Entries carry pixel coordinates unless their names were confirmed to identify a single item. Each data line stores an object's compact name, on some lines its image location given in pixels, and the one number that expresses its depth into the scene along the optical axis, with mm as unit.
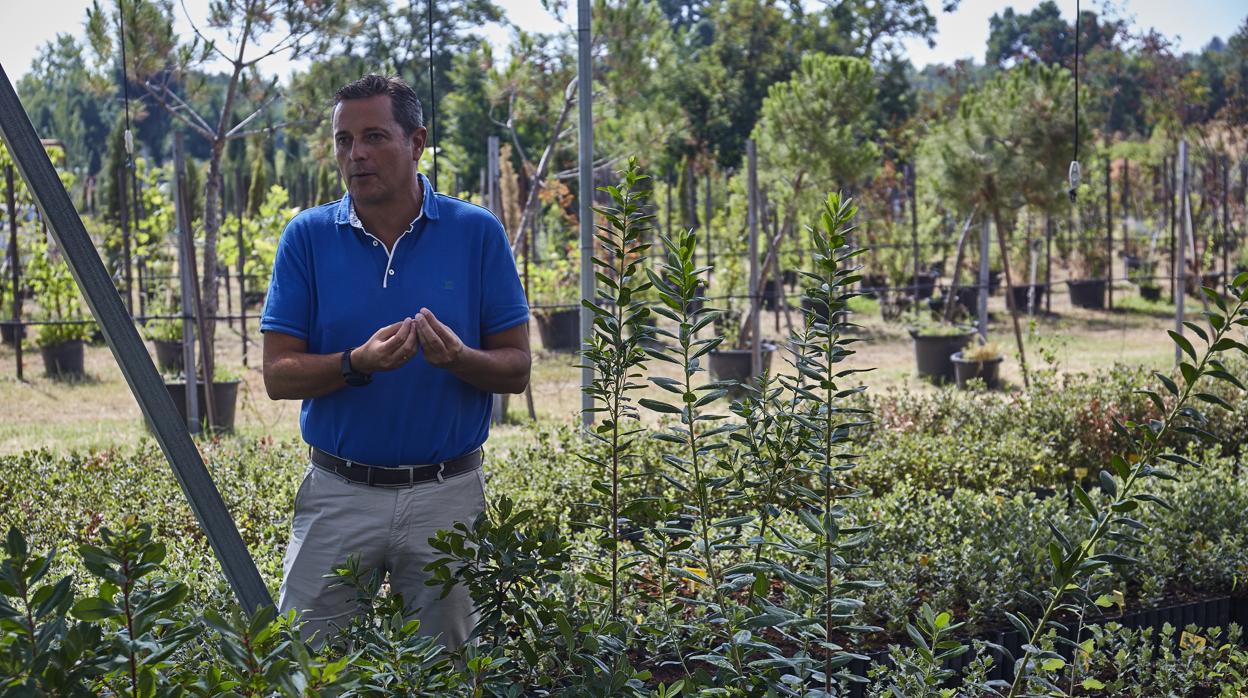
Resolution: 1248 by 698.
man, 2254
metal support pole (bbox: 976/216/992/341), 9914
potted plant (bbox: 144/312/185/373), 8930
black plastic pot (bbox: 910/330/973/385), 9766
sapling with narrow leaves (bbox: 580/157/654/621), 1727
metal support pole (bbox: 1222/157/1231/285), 12517
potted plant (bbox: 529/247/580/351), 11055
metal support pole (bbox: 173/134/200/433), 6371
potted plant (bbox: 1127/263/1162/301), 14305
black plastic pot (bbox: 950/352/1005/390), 9078
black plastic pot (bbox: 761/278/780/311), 14145
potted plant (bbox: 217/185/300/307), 10289
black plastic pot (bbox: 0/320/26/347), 11068
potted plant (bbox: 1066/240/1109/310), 13977
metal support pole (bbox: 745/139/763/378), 7458
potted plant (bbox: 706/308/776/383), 9102
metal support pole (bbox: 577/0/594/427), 4750
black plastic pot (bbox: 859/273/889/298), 14062
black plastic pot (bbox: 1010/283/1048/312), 14021
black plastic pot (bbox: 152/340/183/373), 8930
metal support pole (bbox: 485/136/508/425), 7777
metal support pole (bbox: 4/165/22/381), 8973
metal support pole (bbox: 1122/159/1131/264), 13688
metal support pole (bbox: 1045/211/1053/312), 11534
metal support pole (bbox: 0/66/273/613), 1626
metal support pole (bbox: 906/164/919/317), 11547
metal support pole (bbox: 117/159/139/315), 8492
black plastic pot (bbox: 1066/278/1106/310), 13977
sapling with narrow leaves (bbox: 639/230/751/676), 1629
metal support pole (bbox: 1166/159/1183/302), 12988
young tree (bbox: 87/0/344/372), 7121
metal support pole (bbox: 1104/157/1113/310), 12791
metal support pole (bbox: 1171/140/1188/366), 8320
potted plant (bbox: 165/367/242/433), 7242
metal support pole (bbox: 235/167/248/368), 9594
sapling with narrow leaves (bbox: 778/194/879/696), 1601
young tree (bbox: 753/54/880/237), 10383
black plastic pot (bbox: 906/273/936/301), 14588
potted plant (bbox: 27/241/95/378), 9477
